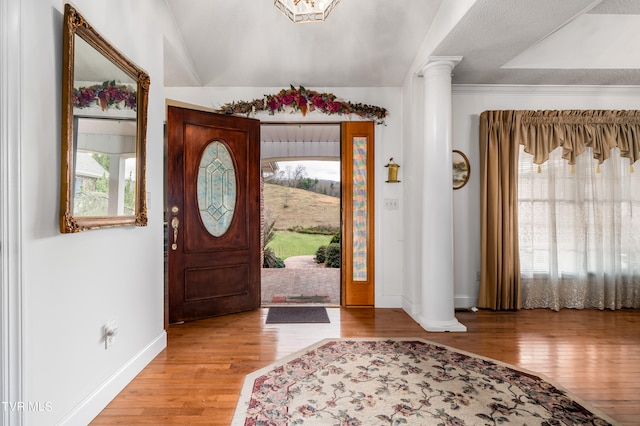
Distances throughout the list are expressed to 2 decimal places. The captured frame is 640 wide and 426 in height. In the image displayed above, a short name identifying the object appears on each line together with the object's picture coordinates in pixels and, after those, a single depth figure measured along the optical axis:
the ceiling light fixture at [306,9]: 2.24
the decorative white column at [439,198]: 3.34
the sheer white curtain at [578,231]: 4.10
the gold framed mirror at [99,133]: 1.67
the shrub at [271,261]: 7.52
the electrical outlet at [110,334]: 2.06
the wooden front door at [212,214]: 3.61
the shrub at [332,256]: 7.70
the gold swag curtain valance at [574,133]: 4.04
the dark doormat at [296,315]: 3.64
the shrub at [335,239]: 7.88
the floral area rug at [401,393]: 1.87
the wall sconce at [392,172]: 4.11
